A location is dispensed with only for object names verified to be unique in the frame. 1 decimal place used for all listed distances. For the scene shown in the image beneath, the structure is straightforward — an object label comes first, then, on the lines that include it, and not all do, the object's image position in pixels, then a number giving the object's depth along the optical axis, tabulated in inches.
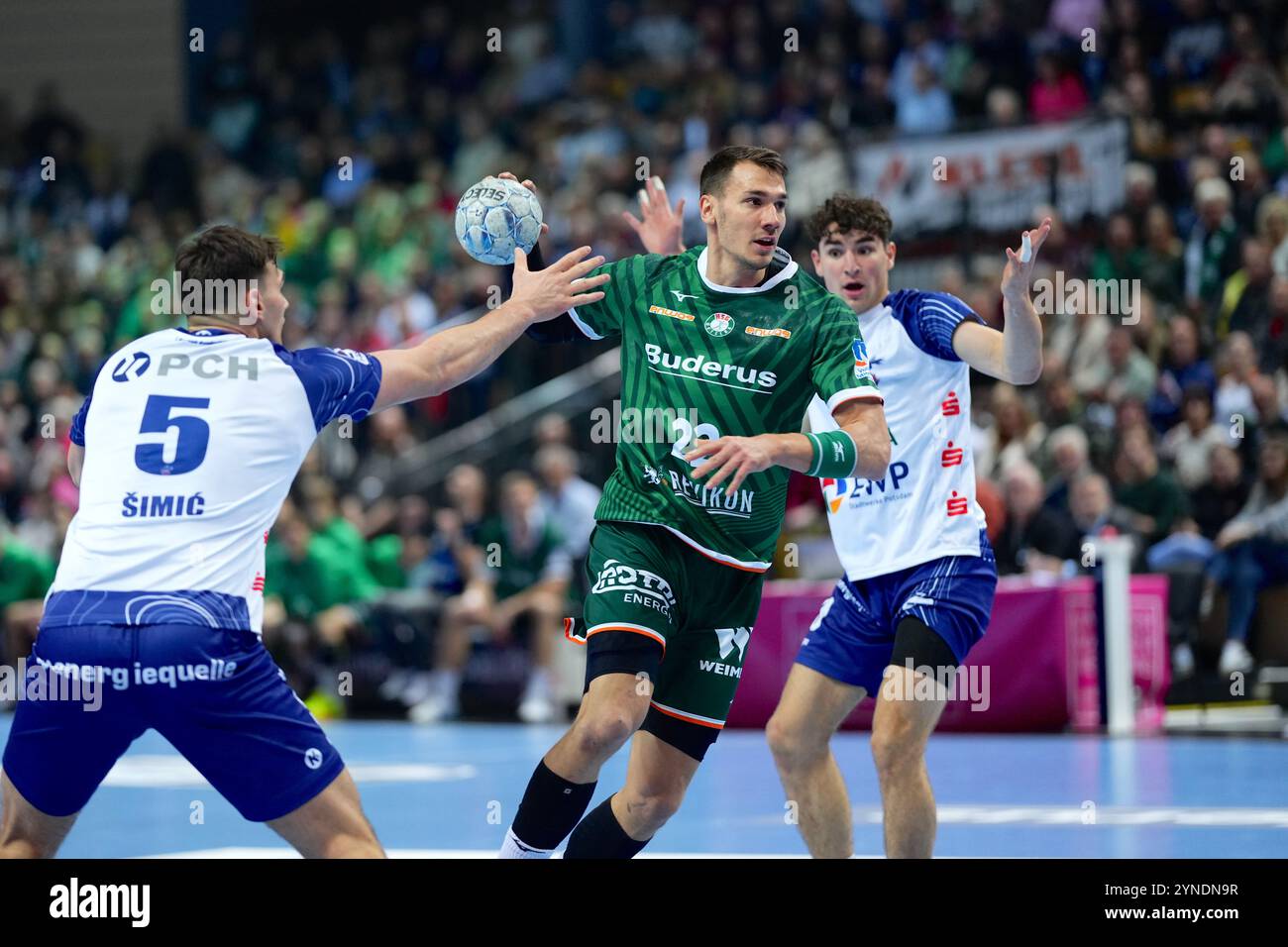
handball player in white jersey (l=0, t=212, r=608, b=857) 193.0
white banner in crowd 636.1
